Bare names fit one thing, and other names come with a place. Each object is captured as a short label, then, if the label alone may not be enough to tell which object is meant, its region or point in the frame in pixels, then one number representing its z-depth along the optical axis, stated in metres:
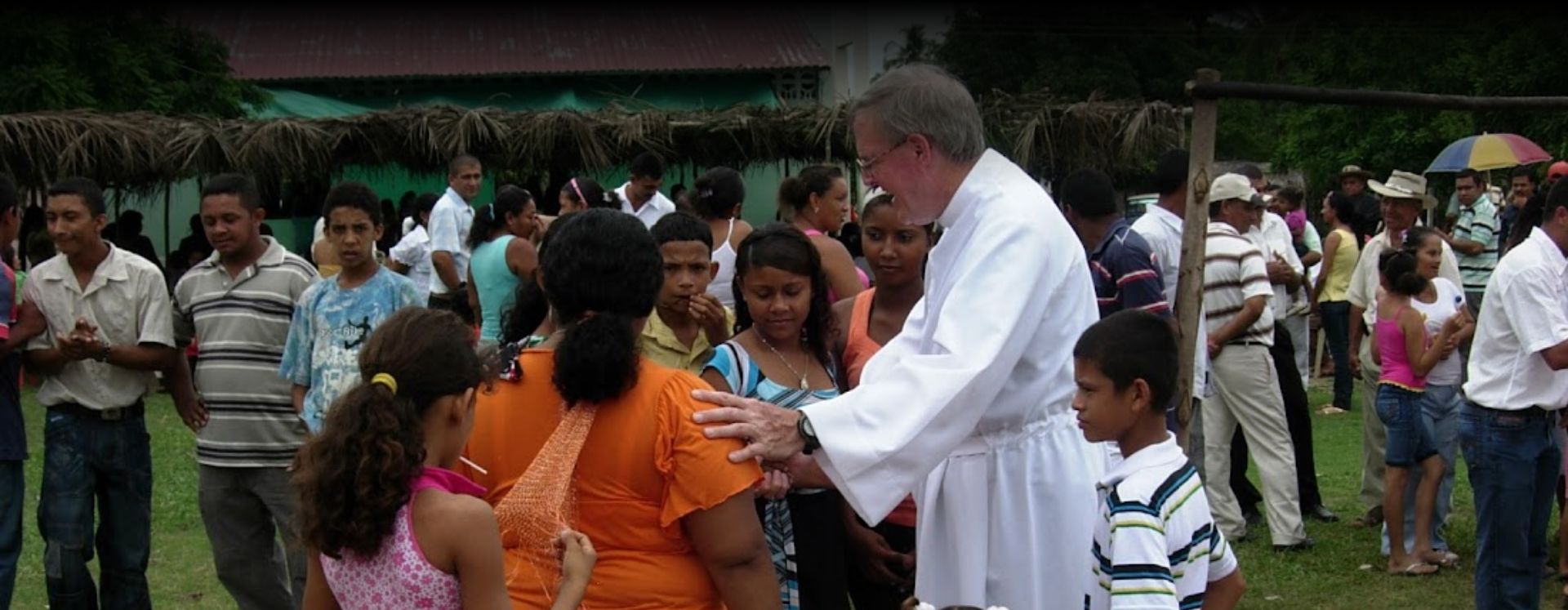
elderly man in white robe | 3.48
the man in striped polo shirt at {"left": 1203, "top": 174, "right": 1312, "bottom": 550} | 8.65
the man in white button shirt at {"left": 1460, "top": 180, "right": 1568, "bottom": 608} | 5.89
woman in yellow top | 14.19
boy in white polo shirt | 3.37
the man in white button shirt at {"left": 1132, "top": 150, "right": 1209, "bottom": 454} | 8.21
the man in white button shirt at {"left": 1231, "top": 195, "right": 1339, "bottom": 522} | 9.70
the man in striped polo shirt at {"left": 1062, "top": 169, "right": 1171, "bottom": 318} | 7.18
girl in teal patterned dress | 4.41
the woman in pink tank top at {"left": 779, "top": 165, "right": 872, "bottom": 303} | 8.36
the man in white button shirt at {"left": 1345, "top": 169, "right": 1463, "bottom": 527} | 9.41
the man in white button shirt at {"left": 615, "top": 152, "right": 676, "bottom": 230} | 11.51
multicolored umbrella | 15.02
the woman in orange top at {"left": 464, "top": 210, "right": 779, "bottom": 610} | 3.34
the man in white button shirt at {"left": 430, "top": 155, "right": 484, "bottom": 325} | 12.05
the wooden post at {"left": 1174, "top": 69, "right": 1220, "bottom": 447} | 5.05
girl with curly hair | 3.02
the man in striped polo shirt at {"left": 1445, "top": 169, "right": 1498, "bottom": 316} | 12.10
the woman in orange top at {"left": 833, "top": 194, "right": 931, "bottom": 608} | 4.62
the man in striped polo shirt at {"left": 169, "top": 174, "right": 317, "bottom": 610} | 6.09
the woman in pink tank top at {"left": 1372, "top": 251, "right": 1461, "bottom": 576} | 8.08
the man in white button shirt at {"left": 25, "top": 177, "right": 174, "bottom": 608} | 6.23
